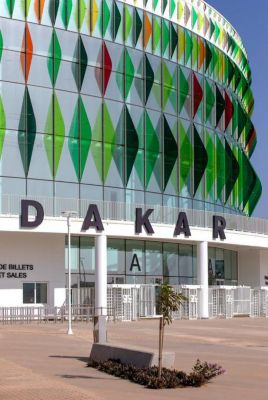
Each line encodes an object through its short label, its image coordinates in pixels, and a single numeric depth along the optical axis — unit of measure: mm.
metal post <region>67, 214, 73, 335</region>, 36647
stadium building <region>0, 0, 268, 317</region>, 51125
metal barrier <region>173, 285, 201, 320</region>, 54312
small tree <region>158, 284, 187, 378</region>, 18828
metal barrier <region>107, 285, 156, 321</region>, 50469
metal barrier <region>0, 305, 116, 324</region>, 47094
